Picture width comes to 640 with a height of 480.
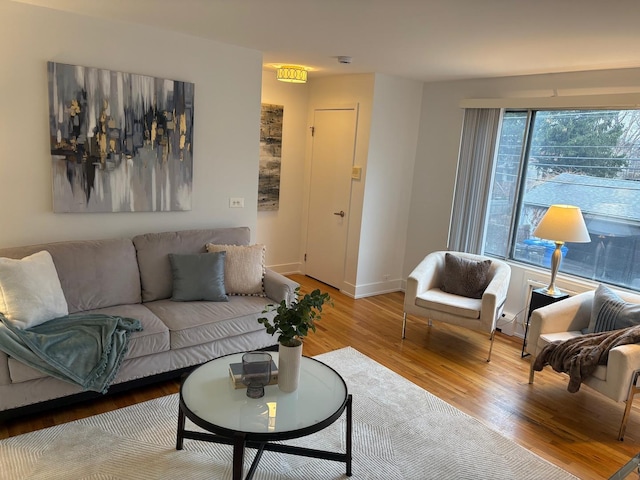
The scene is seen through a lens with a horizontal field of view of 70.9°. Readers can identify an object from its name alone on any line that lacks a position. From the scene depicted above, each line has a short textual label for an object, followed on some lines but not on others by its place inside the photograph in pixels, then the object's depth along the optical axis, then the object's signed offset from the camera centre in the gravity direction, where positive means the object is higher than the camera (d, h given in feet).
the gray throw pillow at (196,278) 10.98 -3.04
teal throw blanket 8.01 -3.70
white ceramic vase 7.32 -3.36
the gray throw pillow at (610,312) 10.33 -2.98
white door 16.96 -1.13
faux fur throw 9.55 -3.72
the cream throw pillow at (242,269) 11.62 -2.90
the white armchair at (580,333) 9.05 -3.64
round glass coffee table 6.43 -3.80
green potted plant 7.18 -2.69
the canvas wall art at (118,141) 10.45 +0.17
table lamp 11.87 -1.30
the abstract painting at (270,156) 17.42 +0.11
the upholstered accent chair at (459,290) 12.19 -3.40
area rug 7.49 -5.21
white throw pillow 8.41 -2.88
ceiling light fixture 15.07 +2.86
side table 12.39 -3.31
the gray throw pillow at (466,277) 13.33 -3.07
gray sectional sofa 8.64 -3.60
